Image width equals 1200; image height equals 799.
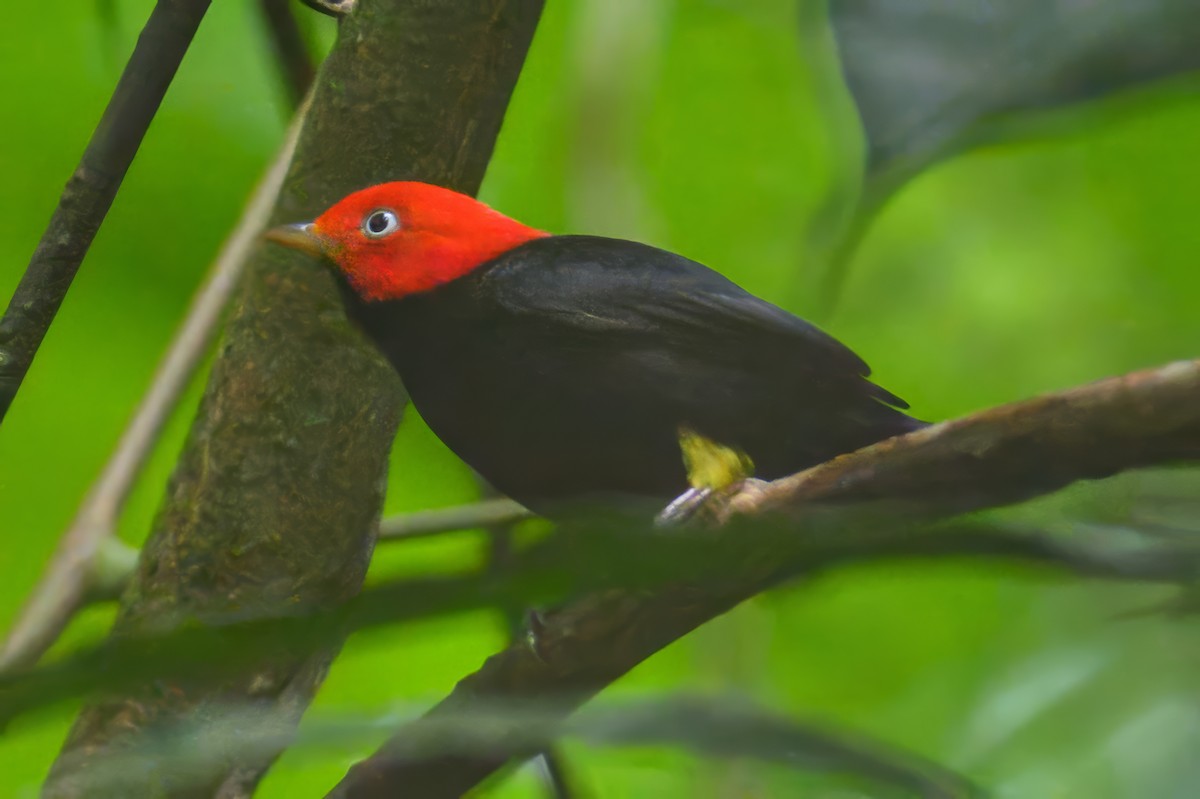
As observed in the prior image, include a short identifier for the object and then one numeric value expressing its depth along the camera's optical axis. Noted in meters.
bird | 2.67
